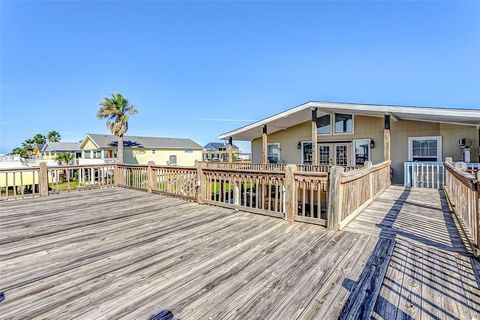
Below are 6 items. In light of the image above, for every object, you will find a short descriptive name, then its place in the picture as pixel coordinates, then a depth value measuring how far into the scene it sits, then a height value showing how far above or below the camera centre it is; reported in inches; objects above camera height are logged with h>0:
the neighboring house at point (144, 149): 998.4 +46.2
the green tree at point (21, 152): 1365.4 +50.4
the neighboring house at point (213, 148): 1443.2 +83.1
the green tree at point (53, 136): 1464.8 +153.3
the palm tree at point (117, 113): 799.1 +159.8
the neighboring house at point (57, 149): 1196.5 +56.8
